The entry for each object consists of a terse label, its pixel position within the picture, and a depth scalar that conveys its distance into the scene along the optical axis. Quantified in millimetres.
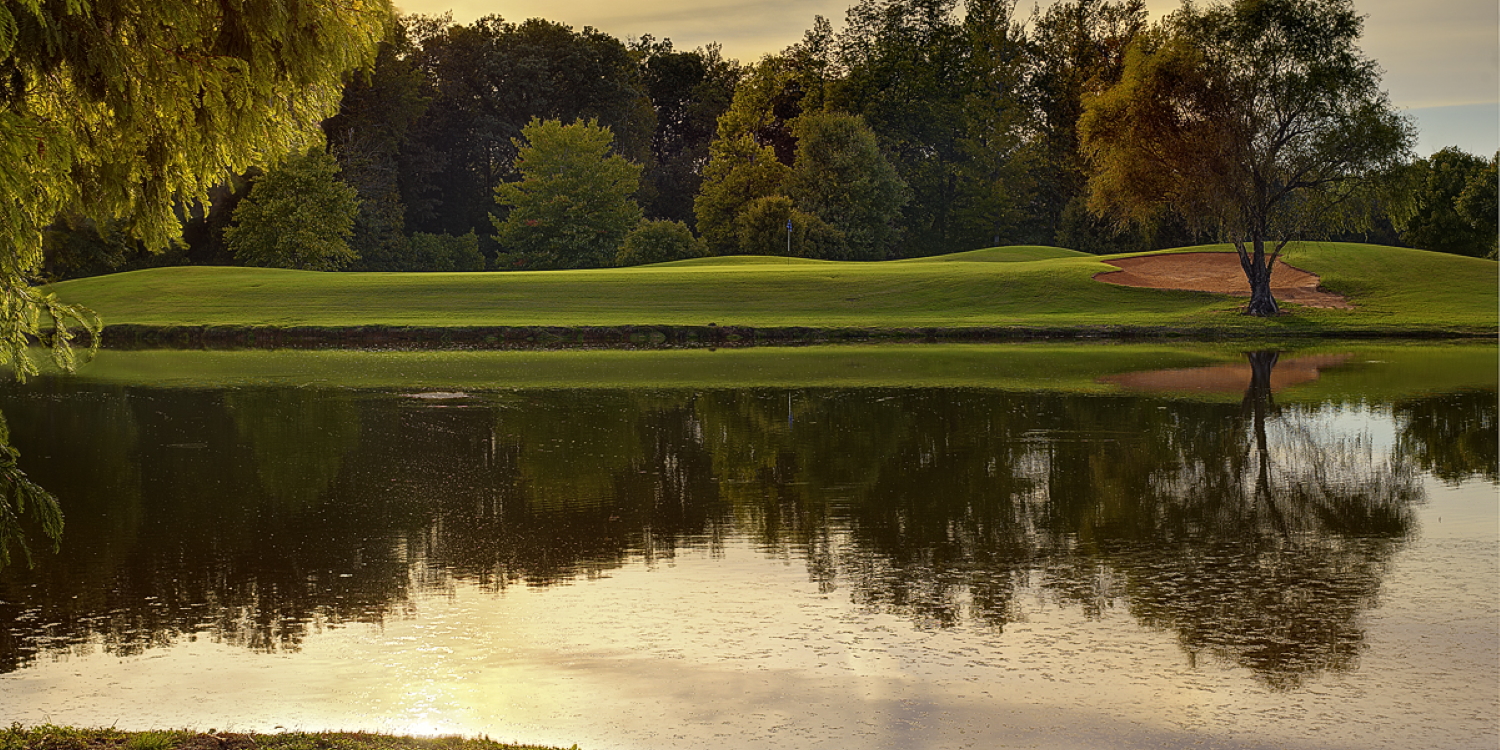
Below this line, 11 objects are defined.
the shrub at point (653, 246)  65875
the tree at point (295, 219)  62250
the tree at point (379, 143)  73750
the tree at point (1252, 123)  36438
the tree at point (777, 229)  65125
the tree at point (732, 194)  71562
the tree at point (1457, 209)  73000
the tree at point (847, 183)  69438
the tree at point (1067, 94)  72750
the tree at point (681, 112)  87375
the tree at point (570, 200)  69750
